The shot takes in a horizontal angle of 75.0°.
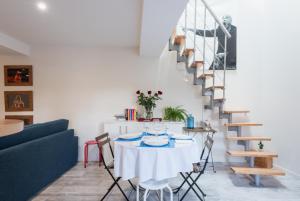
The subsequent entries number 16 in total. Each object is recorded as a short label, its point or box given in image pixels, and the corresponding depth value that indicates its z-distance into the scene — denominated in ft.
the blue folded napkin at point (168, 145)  7.07
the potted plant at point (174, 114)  13.26
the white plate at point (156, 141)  7.09
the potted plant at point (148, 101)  13.64
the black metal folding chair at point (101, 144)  8.02
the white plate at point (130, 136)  8.31
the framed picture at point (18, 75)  14.39
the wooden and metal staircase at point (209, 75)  10.61
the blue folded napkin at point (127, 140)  8.02
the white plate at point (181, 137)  8.34
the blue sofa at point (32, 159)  7.13
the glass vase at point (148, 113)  13.74
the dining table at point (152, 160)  6.73
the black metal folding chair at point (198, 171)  8.09
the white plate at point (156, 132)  9.05
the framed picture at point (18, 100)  14.44
